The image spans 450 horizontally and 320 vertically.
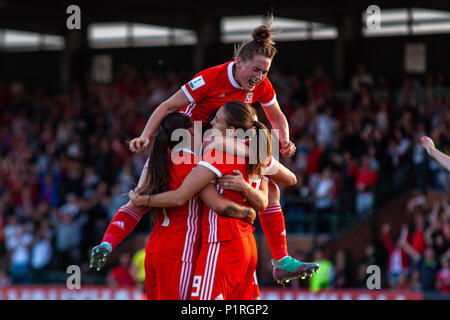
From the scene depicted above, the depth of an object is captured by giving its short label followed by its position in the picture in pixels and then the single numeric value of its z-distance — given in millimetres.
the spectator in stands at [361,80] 17203
